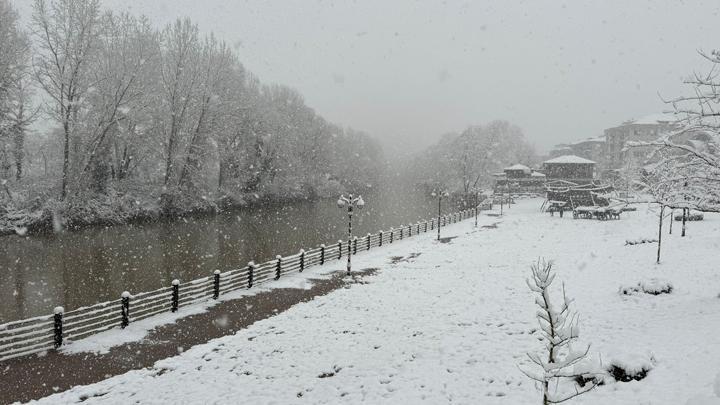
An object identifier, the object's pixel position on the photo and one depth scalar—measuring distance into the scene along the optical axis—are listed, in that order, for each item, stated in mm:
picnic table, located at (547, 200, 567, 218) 50844
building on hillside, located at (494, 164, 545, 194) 77175
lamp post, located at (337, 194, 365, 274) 21859
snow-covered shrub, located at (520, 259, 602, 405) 4551
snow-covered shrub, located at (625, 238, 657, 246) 27278
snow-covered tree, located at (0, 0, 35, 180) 32594
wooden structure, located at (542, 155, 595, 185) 62438
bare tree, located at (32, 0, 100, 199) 34812
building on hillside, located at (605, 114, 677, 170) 87319
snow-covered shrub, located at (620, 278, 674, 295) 14320
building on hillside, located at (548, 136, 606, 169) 109531
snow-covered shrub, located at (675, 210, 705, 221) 35469
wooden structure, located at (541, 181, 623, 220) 49728
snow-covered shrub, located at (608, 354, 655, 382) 8570
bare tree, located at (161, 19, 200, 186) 46312
